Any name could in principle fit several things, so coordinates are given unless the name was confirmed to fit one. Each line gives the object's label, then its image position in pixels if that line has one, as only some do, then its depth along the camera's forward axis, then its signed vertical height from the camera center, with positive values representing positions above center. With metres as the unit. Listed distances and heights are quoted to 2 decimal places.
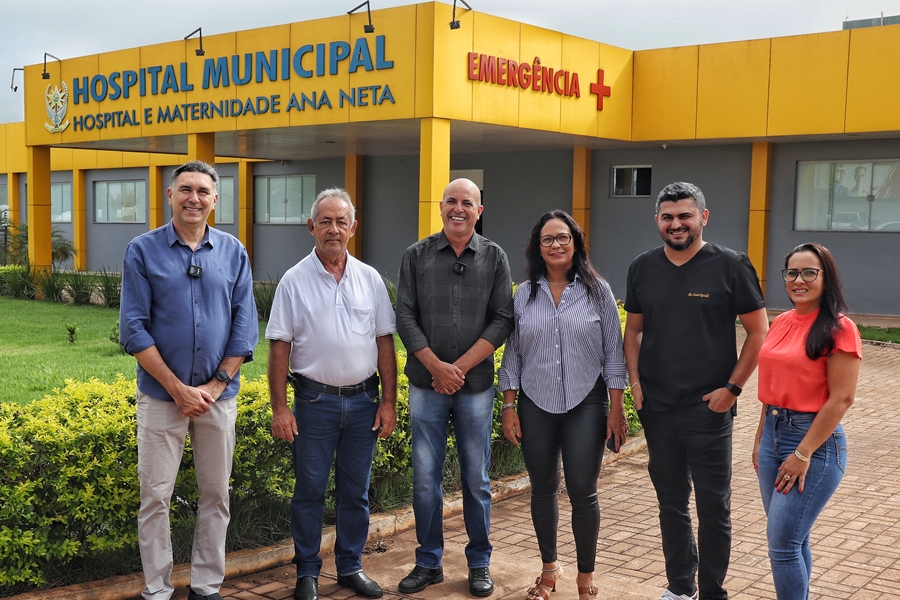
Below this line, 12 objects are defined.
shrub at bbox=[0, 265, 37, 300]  19.09 -1.42
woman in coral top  3.53 -0.68
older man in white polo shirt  4.43 -0.75
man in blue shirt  4.04 -0.62
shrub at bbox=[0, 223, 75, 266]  25.38 -0.89
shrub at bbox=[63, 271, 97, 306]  17.53 -1.37
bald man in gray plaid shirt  4.53 -0.63
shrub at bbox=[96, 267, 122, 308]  16.77 -1.33
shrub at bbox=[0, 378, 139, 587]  4.11 -1.25
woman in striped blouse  4.29 -0.73
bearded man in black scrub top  4.02 -0.57
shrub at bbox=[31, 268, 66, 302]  18.34 -1.38
